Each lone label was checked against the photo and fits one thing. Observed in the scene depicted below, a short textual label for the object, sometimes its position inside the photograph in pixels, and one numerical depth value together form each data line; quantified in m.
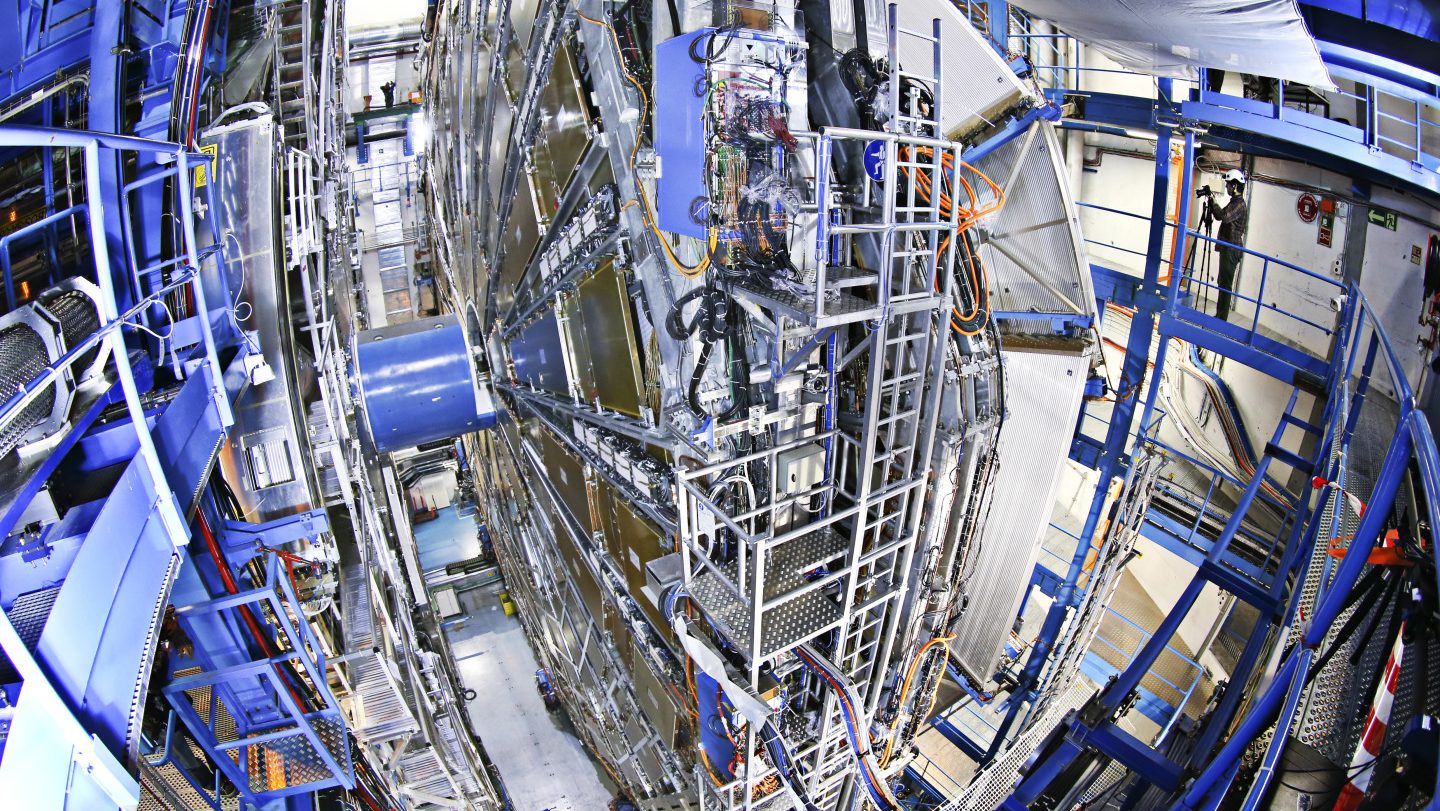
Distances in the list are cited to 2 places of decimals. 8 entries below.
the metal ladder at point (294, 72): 6.35
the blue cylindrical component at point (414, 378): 6.77
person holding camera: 9.05
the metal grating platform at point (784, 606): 4.68
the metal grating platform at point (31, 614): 2.77
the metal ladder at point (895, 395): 4.16
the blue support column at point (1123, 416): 7.66
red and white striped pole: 3.30
